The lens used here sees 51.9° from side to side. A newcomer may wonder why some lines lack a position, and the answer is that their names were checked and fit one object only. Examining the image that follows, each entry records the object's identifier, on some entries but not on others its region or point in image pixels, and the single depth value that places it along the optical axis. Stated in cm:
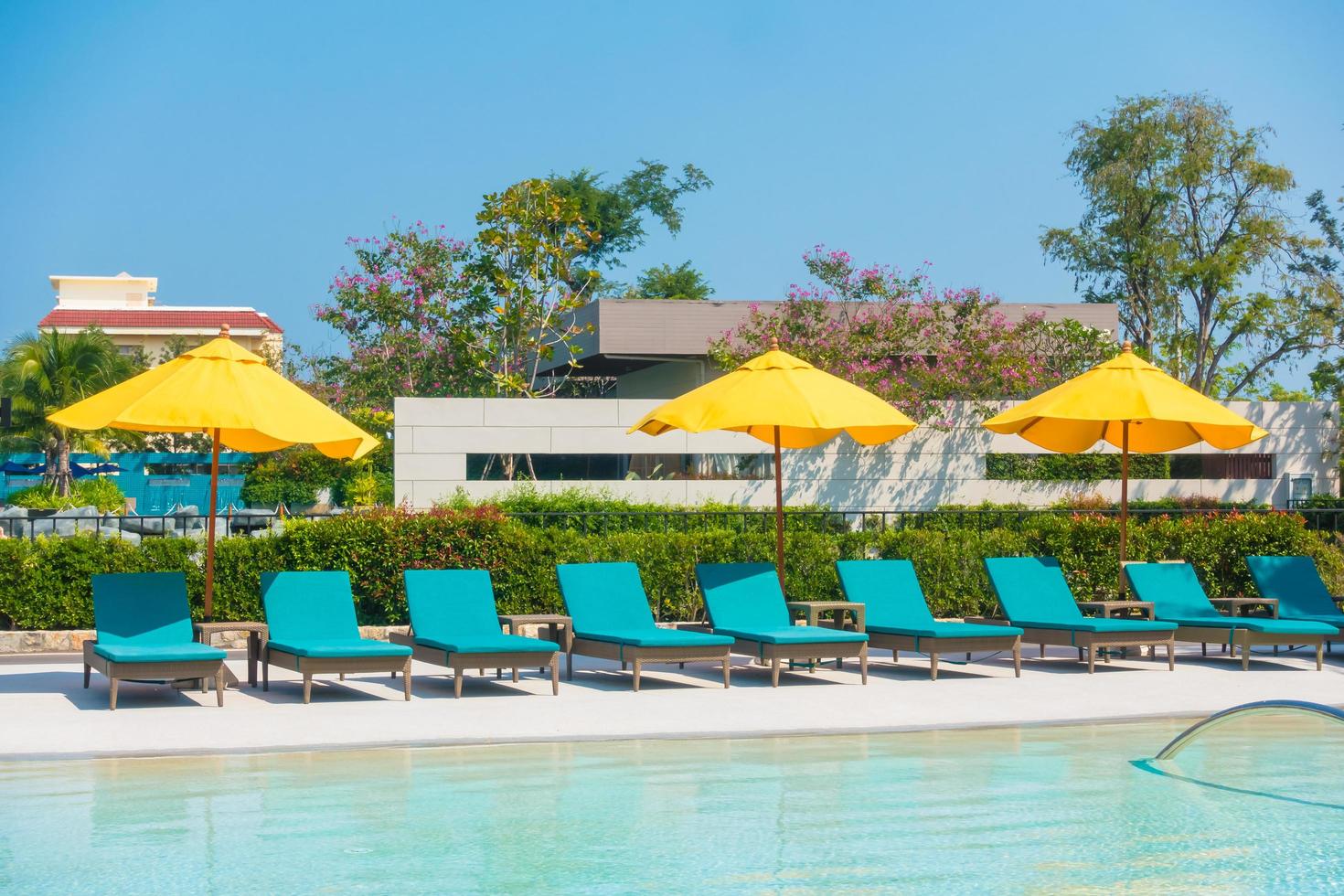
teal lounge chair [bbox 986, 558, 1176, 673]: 1238
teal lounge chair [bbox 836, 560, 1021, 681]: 1181
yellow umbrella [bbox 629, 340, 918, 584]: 1182
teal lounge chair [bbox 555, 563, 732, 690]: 1102
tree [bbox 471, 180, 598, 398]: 2817
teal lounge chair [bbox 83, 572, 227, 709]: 973
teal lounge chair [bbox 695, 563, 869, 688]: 1134
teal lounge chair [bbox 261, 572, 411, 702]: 1021
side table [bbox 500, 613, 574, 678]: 1122
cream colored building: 8969
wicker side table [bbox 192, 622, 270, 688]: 1035
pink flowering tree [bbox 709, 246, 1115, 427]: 2812
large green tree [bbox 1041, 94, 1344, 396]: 4203
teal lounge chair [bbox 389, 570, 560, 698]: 1055
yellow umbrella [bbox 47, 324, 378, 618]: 1005
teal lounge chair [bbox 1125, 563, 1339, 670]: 1263
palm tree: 3903
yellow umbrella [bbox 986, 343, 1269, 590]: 1284
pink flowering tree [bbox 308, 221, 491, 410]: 3102
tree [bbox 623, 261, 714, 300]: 5806
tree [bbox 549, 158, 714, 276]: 5647
